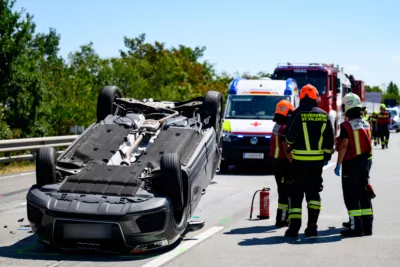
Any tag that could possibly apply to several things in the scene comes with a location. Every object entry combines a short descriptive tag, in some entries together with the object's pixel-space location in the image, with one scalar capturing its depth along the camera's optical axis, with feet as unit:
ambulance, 61.41
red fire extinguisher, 36.40
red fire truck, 86.94
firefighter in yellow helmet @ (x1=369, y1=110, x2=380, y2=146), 109.91
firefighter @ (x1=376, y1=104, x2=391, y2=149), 103.81
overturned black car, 26.35
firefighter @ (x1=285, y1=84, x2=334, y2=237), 31.71
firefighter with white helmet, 32.27
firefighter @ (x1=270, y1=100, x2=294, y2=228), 34.37
